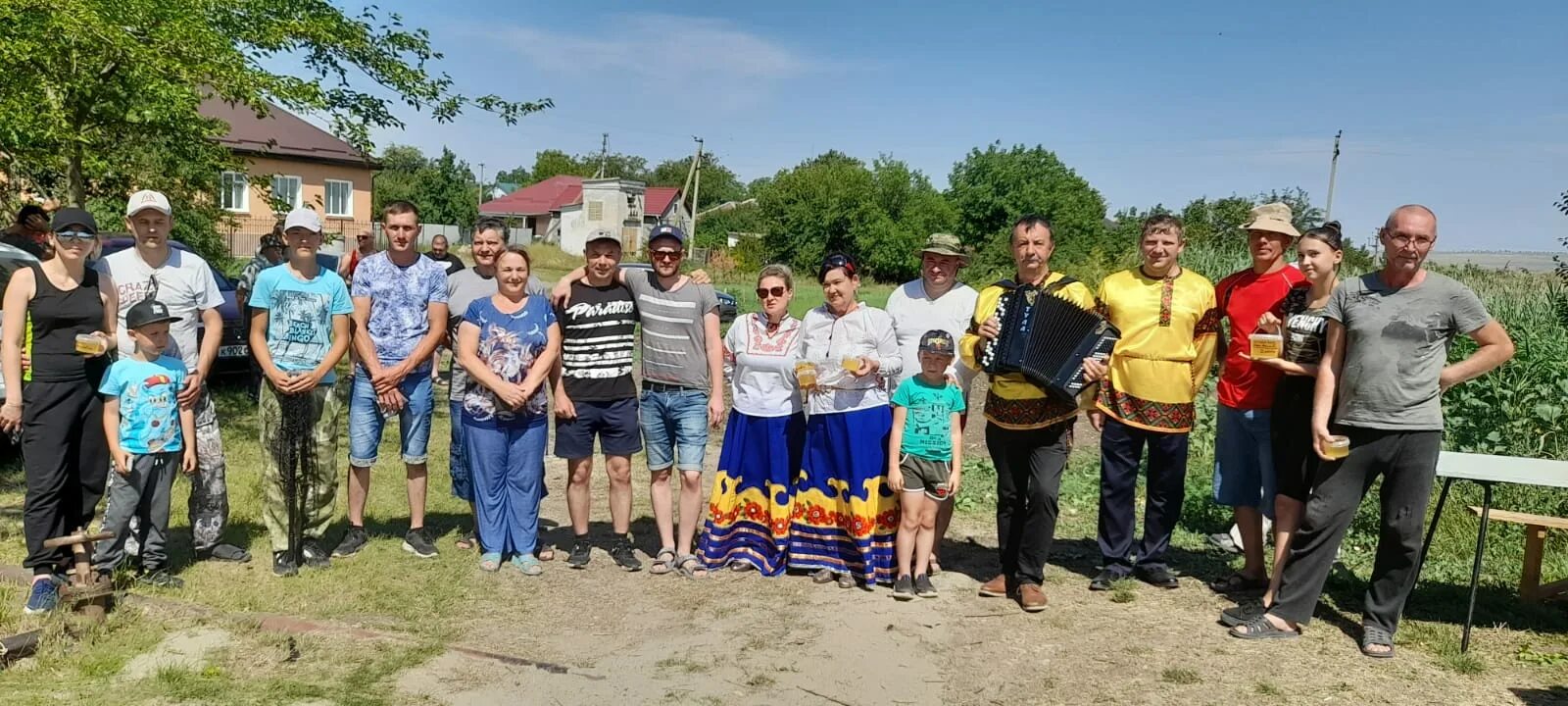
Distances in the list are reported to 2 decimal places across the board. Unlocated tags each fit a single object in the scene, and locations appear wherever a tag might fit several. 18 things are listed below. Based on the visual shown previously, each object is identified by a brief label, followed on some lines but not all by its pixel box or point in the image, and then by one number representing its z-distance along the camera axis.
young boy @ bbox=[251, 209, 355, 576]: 5.50
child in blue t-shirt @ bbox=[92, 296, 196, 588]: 4.97
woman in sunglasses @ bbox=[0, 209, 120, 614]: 4.84
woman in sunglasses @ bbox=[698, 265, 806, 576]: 5.71
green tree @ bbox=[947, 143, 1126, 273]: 43.72
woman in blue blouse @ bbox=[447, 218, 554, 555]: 6.35
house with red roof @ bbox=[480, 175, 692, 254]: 56.91
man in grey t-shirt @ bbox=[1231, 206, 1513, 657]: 4.63
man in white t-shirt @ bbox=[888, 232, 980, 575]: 5.62
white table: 4.76
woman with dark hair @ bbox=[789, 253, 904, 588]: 5.54
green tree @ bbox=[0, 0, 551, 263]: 7.63
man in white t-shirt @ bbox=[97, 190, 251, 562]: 5.18
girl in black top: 5.08
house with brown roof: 31.80
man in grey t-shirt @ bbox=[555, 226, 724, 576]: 5.73
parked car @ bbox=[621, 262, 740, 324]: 20.59
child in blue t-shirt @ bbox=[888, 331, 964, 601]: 5.45
